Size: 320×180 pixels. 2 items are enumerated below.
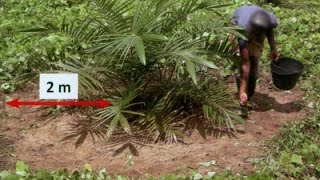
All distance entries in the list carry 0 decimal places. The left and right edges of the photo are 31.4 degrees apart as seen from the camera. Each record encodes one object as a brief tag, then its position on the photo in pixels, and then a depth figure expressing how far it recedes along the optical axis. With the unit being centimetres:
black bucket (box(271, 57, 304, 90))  544
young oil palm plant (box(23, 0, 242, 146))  508
